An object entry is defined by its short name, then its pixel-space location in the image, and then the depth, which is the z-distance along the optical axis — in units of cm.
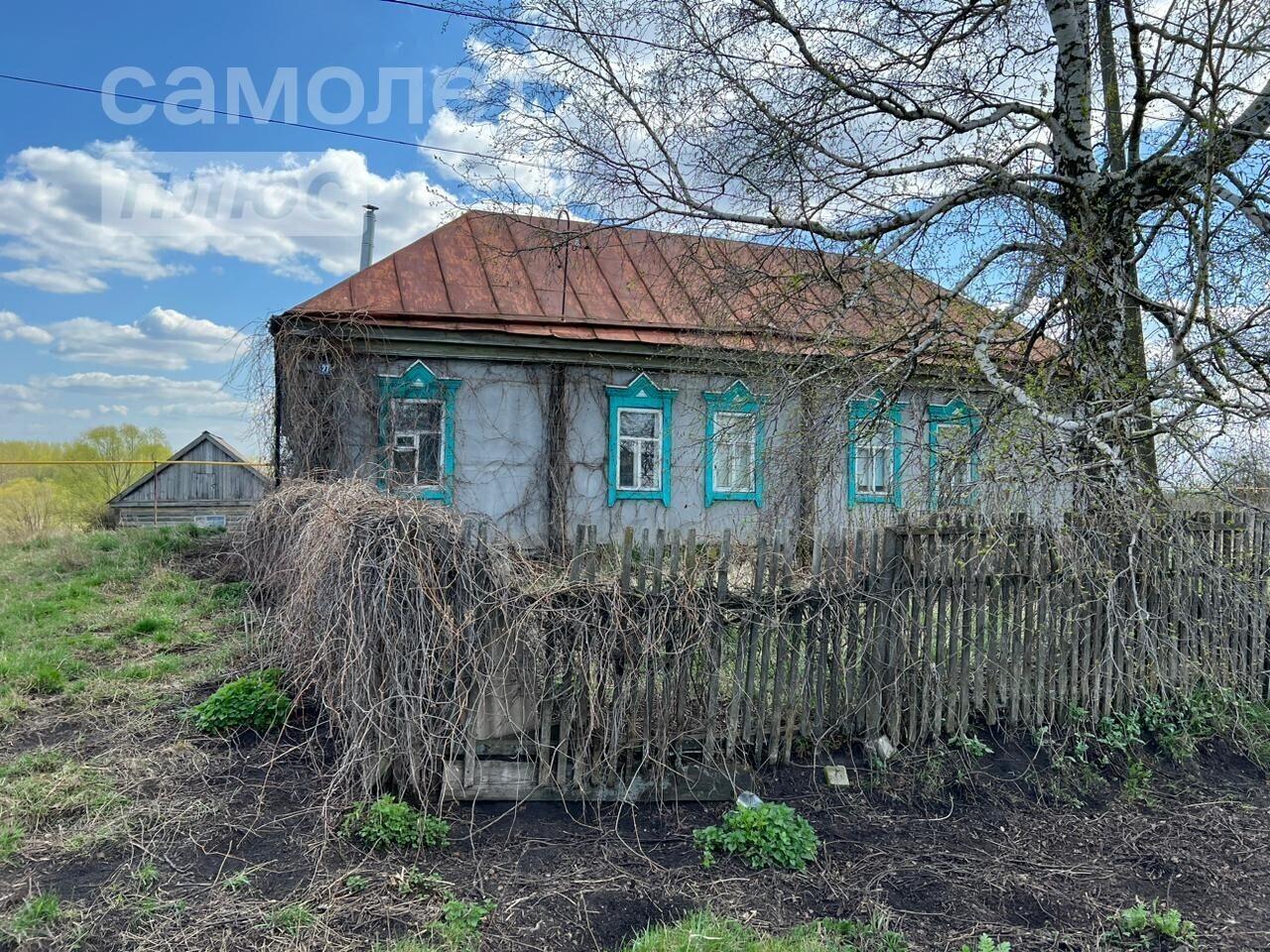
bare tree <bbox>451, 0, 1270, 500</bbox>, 491
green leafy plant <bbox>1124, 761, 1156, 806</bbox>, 436
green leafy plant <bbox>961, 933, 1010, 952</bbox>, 283
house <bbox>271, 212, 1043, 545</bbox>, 1039
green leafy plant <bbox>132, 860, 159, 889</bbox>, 317
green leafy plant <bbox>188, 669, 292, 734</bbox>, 461
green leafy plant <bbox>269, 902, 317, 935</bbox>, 290
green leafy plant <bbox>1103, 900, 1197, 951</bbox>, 305
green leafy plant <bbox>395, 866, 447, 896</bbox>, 319
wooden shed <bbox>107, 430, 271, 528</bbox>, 1681
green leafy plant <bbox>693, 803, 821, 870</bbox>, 352
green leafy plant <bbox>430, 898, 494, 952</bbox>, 286
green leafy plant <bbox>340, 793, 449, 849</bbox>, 348
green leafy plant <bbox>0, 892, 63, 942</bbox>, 284
